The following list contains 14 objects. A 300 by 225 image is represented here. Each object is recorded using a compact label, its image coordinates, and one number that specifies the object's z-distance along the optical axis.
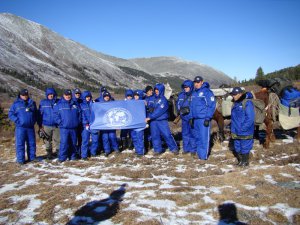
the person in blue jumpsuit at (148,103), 10.83
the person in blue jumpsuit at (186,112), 9.94
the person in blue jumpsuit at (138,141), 10.65
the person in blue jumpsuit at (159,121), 10.30
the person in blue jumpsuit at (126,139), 11.88
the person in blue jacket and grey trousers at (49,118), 10.55
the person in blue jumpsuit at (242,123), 8.26
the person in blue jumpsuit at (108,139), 10.87
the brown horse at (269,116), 10.28
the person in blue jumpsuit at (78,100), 10.86
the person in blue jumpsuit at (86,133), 10.54
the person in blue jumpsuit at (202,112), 9.27
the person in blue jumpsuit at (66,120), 10.07
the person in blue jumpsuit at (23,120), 9.88
